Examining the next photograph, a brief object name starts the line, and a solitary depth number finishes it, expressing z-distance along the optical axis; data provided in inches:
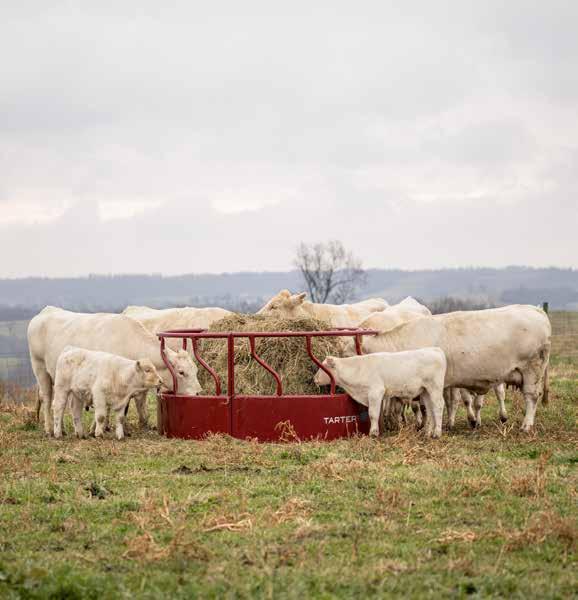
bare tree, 3275.1
